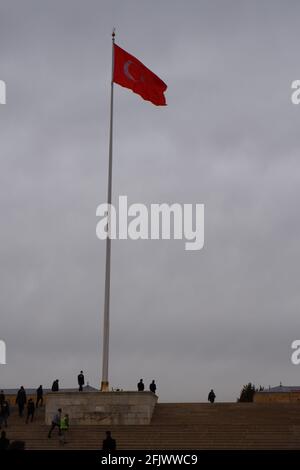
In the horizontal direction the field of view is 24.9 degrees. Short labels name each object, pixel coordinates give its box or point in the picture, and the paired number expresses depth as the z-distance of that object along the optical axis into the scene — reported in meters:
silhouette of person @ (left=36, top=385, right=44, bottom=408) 31.80
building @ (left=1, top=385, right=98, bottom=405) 37.88
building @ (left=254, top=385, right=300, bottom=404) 39.47
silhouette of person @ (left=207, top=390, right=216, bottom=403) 35.62
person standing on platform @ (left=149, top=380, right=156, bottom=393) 34.72
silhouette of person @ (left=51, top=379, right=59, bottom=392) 31.28
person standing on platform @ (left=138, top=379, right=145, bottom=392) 33.65
